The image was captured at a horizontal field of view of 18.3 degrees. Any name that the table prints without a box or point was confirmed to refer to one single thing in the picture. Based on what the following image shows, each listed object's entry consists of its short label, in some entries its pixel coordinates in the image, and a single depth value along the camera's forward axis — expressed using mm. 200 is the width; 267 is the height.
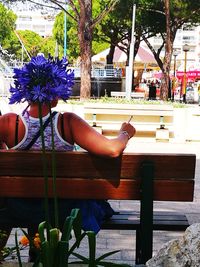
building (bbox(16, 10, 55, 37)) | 152612
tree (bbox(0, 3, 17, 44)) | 75688
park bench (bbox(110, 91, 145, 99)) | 27648
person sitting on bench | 3451
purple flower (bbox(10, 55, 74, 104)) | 2613
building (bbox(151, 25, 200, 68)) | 131500
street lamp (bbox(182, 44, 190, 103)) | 38250
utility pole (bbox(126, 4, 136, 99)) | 22669
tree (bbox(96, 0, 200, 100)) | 37094
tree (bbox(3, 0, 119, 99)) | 20766
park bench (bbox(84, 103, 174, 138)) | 13891
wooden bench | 3389
